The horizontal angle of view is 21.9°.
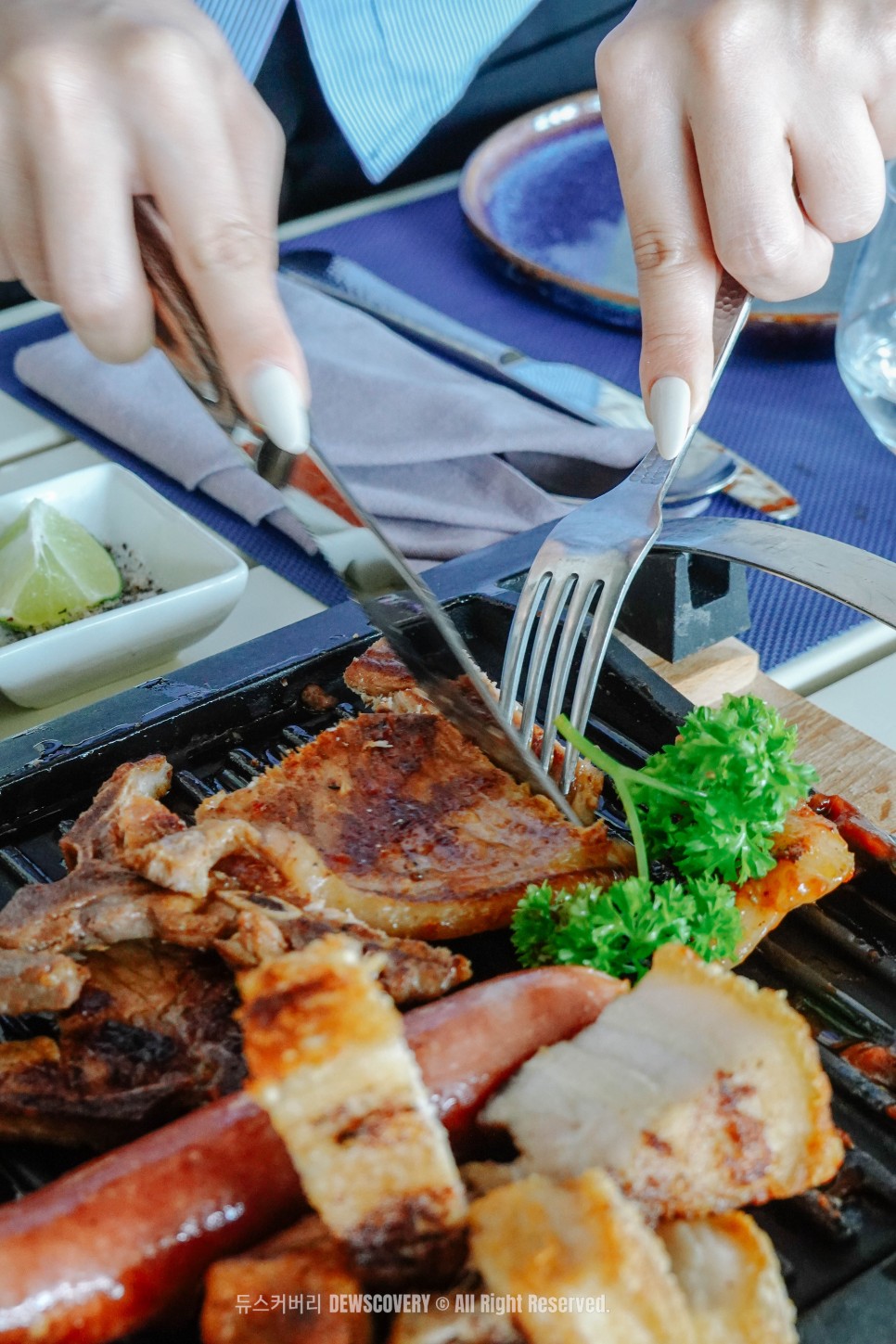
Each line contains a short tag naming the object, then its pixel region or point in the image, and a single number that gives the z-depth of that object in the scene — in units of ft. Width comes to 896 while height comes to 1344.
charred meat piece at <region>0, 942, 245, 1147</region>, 1.66
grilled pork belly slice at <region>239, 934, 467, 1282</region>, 1.49
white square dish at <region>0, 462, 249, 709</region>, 2.17
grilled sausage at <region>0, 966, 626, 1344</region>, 1.51
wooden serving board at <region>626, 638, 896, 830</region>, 2.08
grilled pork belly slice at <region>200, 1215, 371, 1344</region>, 1.50
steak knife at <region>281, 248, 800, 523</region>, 2.53
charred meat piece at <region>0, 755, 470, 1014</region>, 1.72
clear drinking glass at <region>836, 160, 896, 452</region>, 2.54
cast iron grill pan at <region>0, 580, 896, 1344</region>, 1.61
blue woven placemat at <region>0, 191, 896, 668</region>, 2.43
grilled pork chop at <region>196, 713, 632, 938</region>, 1.82
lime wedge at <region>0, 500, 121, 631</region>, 2.25
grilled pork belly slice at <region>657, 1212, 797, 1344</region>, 1.51
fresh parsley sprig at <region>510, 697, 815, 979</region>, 1.76
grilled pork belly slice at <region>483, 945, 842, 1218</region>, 1.58
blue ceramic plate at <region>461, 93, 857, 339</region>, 2.92
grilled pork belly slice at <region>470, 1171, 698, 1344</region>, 1.45
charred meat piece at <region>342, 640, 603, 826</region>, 1.99
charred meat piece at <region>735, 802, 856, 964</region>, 1.80
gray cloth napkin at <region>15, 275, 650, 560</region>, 2.49
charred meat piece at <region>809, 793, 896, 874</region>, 1.87
